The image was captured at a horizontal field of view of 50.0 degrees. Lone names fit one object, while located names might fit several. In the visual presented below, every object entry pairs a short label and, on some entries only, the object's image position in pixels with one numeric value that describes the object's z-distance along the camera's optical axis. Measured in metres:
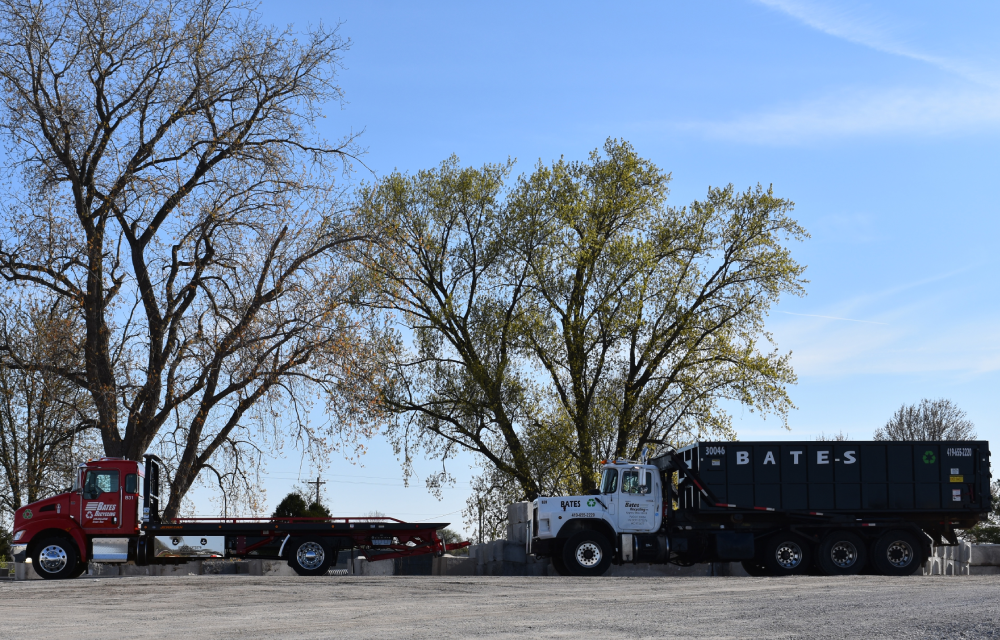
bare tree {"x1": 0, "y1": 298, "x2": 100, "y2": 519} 26.59
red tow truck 23.69
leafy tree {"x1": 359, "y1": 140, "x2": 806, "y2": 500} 36.78
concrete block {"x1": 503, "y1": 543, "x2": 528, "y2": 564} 28.73
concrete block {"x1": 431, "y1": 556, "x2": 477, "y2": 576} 26.73
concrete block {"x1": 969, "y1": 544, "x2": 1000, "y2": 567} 28.23
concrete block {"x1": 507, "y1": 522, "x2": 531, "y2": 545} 28.47
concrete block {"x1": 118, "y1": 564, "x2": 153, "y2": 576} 25.28
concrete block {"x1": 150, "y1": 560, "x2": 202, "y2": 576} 24.95
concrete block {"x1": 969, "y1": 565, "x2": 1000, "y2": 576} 27.53
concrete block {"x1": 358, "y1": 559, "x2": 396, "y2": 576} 25.97
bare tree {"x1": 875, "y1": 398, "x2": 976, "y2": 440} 71.12
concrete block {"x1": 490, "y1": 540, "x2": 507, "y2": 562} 29.30
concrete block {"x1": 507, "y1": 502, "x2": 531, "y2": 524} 28.26
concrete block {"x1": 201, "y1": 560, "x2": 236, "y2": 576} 26.02
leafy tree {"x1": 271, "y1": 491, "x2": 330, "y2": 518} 43.25
